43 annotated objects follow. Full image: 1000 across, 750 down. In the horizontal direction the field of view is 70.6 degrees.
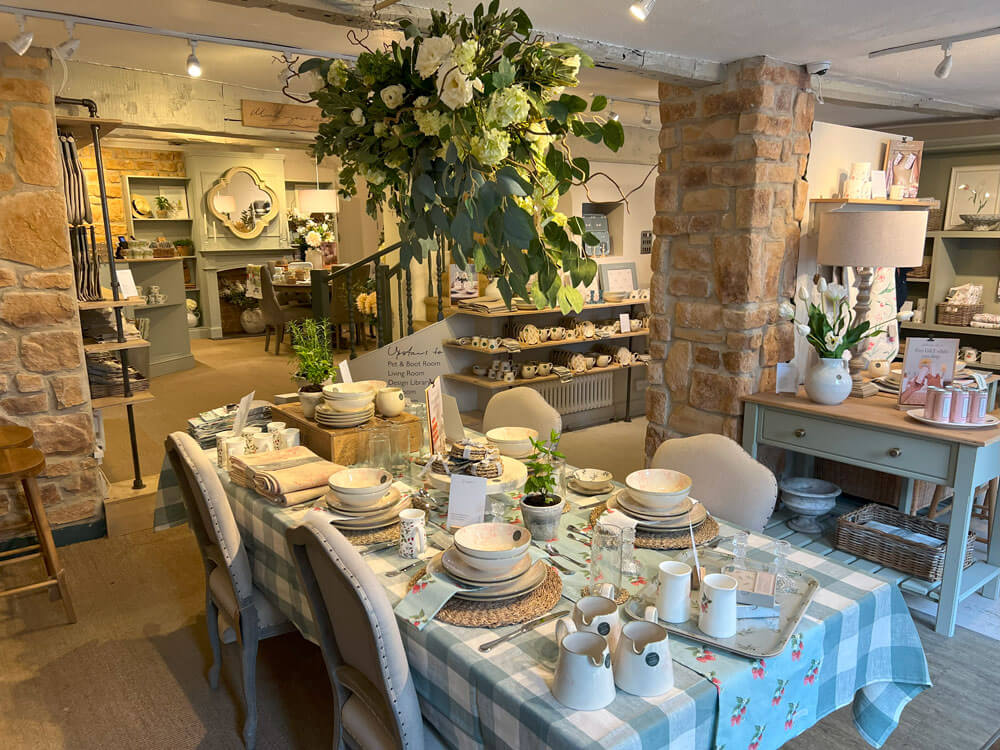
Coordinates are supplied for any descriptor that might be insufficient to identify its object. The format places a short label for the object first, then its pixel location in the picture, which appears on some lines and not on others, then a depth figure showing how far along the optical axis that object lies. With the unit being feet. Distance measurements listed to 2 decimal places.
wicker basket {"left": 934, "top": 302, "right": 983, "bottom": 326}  16.51
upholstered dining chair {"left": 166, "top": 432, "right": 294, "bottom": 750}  6.46
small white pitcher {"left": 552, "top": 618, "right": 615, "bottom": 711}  3.81
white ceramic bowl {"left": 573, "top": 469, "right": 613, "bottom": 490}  7.06
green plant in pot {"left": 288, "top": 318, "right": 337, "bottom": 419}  8.59
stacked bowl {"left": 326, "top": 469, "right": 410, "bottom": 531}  6.15
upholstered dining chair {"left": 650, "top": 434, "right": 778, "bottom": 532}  6.73
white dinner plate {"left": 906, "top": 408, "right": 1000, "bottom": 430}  8.72
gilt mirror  30.04
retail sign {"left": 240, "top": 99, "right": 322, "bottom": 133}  15.16
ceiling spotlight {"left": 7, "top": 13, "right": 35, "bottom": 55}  8.49
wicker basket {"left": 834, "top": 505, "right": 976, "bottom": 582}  9.17
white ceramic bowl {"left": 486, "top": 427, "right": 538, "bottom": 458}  7.77
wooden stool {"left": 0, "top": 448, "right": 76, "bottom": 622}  9.00
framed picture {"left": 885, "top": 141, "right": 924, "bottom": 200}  12.08
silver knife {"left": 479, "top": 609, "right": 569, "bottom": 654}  4.43
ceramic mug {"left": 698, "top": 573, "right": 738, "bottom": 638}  4.48
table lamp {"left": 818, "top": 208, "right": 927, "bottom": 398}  9.77
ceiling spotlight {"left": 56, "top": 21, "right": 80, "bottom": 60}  8.89
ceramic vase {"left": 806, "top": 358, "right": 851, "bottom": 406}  9.90
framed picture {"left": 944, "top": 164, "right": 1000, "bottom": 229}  16.39
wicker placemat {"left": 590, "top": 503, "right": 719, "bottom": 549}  5.80
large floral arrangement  4.01
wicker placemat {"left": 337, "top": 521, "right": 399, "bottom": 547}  5.95
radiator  17.78
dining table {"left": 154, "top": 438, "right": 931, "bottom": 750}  3.85
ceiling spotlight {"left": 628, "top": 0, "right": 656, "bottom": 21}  5.85
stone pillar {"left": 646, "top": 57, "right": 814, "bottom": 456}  10.27
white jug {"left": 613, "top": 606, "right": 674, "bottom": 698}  3.91
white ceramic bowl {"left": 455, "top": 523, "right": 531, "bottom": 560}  4.96
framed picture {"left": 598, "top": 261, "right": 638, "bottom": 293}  18.22
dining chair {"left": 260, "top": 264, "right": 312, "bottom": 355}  27.07
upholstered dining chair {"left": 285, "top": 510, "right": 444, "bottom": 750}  4.45
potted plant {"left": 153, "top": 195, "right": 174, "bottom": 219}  29.33
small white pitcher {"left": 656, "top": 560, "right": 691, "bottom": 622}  4.62
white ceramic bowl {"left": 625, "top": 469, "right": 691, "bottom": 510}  5.99
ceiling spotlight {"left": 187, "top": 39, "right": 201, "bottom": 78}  9.57
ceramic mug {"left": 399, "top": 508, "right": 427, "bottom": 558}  5.70
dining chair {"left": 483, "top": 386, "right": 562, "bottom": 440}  9.09
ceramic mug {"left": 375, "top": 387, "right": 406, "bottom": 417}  8.32
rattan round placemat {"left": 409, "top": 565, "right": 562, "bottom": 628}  4.70
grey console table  8.48
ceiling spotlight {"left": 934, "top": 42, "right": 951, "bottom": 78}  9.39
